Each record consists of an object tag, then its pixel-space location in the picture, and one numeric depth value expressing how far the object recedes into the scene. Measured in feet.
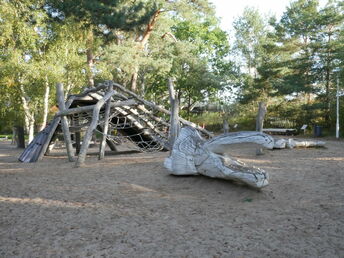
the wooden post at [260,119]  28.77
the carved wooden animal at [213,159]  14.38
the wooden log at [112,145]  37.80
